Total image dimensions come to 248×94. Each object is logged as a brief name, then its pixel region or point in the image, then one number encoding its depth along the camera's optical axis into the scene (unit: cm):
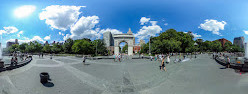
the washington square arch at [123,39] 5851
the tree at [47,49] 6244
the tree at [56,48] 6088
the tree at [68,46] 6009
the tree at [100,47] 5150
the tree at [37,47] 4169
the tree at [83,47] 4612
